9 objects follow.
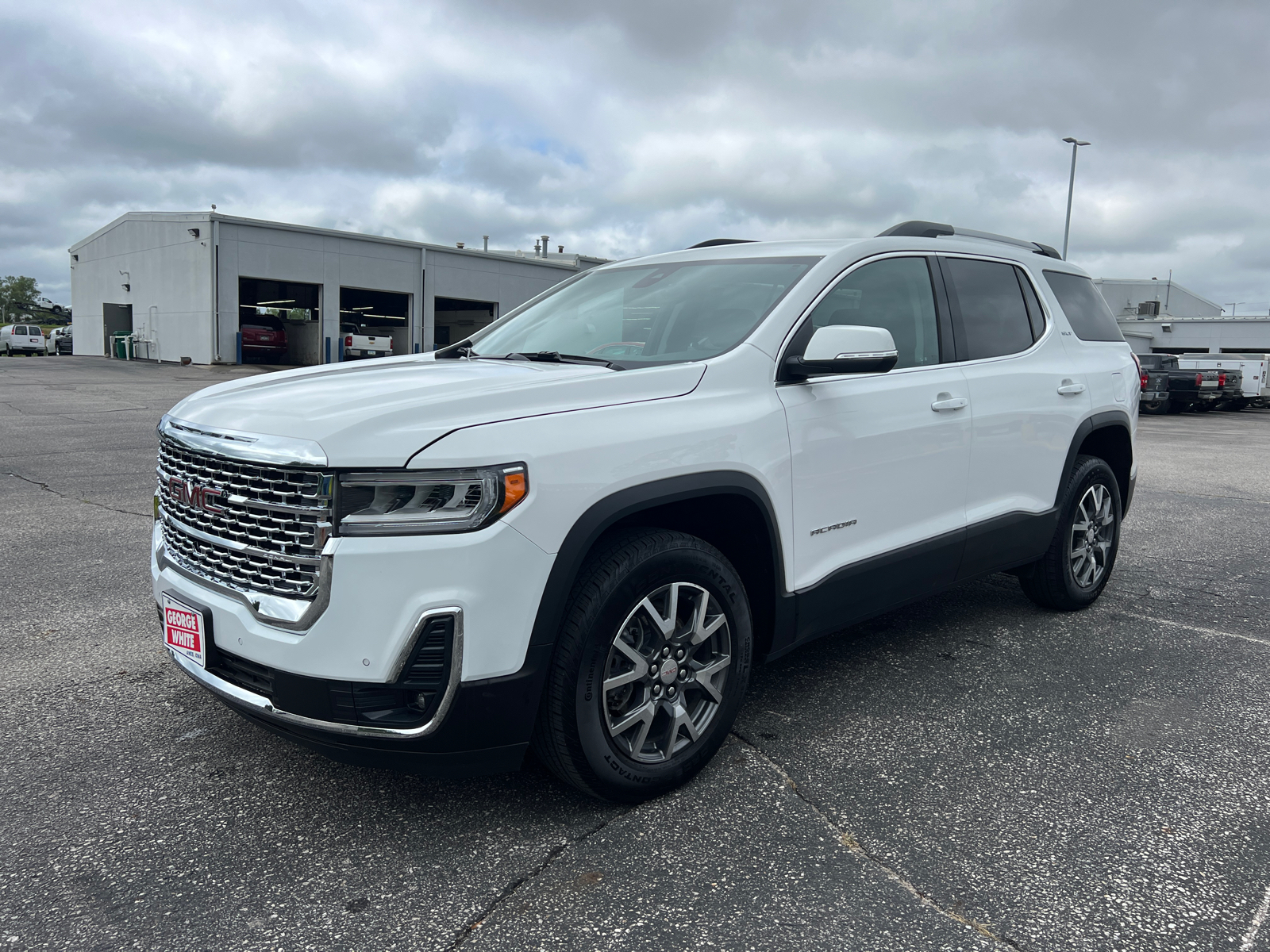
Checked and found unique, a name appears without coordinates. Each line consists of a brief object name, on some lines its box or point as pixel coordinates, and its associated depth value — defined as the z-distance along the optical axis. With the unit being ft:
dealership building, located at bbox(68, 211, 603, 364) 108.27
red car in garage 111.86
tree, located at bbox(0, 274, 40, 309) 415.64
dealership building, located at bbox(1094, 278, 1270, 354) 148.77
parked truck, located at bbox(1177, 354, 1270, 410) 83.10
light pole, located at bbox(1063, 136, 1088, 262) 103.60
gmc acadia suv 7.69
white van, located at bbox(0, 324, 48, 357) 164.04
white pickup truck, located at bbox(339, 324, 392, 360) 112.70
